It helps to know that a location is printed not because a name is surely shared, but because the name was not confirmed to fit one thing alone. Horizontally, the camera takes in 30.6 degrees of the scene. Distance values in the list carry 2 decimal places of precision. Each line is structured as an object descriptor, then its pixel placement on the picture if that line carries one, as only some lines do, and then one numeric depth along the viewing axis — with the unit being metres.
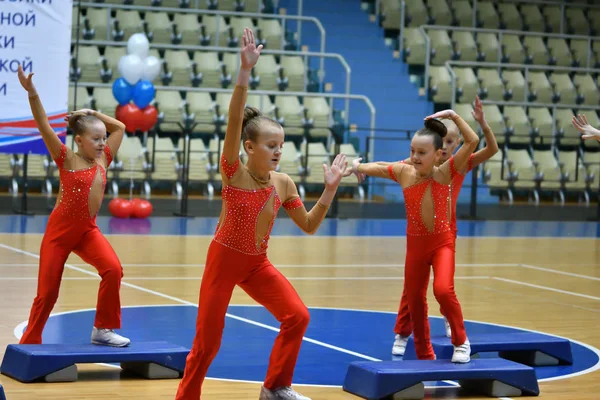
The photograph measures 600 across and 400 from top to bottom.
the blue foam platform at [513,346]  6.78
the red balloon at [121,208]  15.93
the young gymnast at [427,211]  6.48
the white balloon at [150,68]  15.77
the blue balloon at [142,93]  15.48
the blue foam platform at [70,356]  5.97
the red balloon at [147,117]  15.69
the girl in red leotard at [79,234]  6.39
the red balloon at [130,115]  15.52
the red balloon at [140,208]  15.96
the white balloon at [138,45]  15.75
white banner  13.54
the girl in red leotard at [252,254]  5.11
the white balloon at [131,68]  15.56
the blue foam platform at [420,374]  5.84
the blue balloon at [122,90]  15.46
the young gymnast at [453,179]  6.93
